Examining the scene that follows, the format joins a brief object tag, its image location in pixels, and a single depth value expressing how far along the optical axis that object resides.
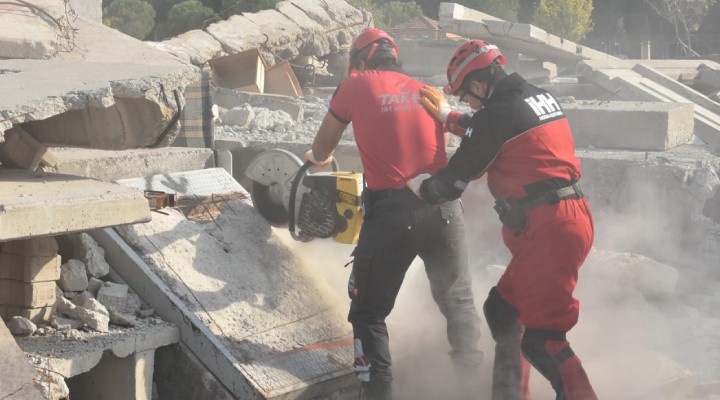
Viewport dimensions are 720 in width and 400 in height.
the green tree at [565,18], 37.00
